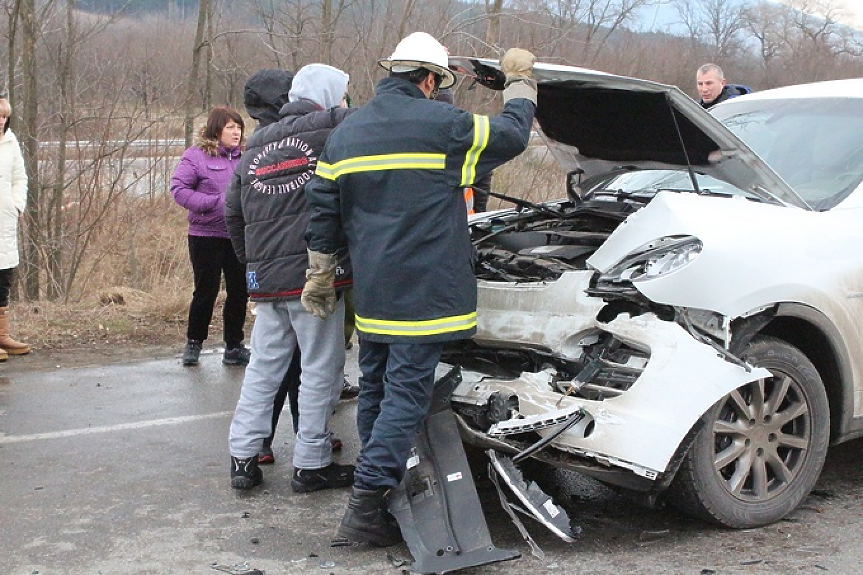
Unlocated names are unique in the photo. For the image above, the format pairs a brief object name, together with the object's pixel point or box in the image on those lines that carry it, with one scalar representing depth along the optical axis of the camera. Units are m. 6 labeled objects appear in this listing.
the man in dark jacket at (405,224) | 3.71
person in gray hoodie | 4.34
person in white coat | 6.93
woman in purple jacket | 6.61
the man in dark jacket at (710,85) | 7.74
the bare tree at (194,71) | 11.12
